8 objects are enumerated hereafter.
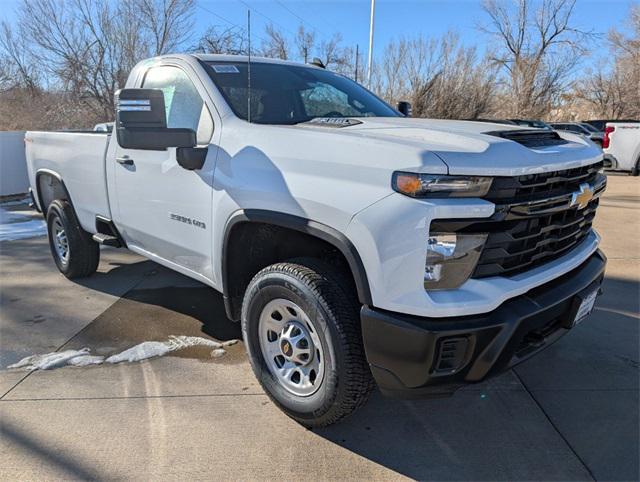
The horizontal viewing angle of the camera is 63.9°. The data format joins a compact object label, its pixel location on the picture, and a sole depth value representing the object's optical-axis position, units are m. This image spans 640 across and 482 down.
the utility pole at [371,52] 19.47
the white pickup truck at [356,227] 2.13
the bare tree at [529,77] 28.28
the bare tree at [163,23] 17.81
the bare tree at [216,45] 10.96
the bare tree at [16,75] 20.66
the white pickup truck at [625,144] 15.75
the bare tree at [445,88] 16.66
